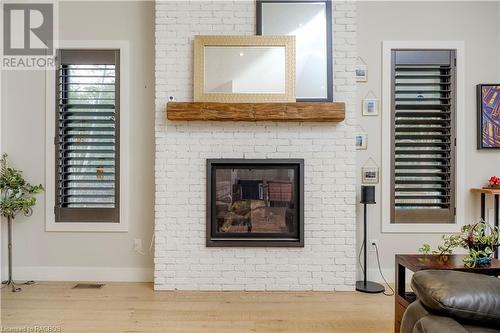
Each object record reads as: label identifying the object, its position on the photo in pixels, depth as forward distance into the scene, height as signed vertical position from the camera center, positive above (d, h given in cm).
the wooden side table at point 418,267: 200 -59
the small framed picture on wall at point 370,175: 349 -8
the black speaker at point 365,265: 320 -96
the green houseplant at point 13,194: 328 -29
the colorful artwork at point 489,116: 347 +52
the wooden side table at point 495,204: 343 -37
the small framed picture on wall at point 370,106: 350 +62
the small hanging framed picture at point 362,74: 350 +95
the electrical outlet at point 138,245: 351 -81
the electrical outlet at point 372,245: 351 -80
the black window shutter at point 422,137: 349 +30
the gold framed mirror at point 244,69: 314 +90
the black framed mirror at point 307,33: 319 +125
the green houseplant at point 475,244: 206 -48
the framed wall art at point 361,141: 351 +26
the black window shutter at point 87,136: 349 +30
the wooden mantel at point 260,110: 308 +51
